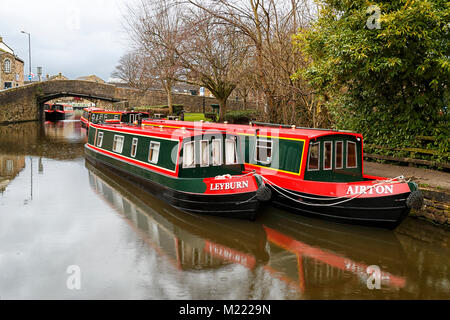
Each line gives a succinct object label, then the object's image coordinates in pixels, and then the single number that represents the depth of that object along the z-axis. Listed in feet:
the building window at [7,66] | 145.65
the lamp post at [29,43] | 136.71
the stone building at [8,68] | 143.74
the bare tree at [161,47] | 53.47
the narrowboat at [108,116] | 54.24
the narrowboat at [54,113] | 135.95
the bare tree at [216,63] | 63.00
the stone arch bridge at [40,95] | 111.55
